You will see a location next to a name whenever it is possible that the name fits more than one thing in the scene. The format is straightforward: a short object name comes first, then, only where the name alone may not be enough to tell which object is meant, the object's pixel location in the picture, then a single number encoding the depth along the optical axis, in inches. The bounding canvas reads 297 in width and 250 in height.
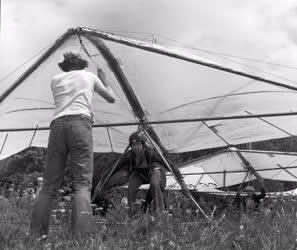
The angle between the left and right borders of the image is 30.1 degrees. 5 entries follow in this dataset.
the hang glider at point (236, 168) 495.5
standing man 179.2
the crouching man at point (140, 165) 279.6
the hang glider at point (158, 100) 266.7
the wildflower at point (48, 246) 146.6
